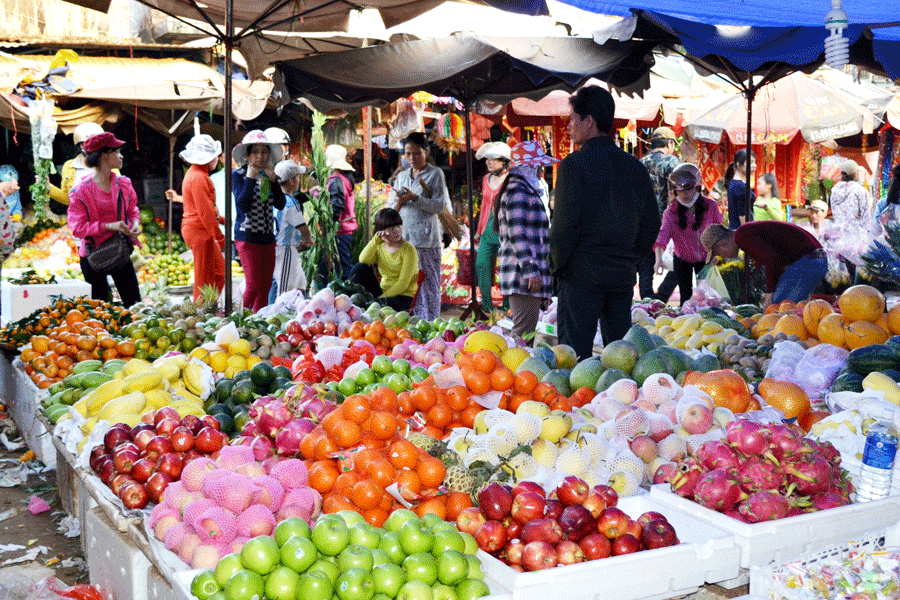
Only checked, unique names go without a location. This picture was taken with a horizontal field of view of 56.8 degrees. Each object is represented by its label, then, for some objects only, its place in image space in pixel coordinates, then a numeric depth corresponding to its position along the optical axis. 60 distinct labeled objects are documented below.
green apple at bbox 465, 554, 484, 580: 2.03
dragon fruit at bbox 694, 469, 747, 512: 2.38
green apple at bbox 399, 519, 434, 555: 2.02
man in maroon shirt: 5.27
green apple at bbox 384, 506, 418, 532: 2.15
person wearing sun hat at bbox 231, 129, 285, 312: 6.89
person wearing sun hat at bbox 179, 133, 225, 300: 7.27
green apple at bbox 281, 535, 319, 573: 1.93
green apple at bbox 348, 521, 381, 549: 2.05
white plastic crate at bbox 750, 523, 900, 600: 2.01
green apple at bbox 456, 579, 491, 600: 1.95
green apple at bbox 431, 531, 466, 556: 2.04
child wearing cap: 7.64
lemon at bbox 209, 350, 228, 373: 4.25
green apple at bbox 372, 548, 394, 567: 1.96
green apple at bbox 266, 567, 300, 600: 1.88
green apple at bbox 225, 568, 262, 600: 1.86
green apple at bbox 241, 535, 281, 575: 1.93
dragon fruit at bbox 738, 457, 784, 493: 2.42
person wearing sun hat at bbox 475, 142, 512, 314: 7.38
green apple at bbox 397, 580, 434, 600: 1.88
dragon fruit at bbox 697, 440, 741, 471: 2.47
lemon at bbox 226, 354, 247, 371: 4.26
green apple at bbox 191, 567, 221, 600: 1.97
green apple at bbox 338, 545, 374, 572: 1.94
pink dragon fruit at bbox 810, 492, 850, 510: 2.47
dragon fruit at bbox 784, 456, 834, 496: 2.46
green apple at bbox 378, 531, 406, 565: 2.02
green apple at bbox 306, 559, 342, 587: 1.92
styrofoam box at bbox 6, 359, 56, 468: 4.66
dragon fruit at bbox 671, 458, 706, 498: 2.50
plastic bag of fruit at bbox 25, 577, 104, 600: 2.36
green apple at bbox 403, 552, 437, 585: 1.94
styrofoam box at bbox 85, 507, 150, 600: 2.55
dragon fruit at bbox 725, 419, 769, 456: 2.52
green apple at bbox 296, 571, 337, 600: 1.86
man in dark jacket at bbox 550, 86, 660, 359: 4.06
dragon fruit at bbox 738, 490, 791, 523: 2.34
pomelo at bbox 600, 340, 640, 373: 3.67
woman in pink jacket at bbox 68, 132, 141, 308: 6.64
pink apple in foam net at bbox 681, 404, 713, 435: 2.97
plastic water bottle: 2.54
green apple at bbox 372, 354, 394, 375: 3.37
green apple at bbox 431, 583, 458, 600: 1.93
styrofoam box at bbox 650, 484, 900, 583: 2.28
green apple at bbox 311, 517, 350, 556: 1.99
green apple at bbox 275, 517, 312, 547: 2.03
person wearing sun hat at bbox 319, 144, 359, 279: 8.54
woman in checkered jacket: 5.73
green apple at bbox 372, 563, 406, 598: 1.89
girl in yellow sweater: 6.52
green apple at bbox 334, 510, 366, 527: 2.26
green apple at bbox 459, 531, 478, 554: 2.10
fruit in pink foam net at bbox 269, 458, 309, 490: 2.59
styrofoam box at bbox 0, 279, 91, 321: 7.77
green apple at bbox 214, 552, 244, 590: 1.97
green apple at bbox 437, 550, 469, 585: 1.96
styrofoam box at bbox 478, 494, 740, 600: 1.98
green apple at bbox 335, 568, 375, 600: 1.86
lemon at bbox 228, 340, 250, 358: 4.34
